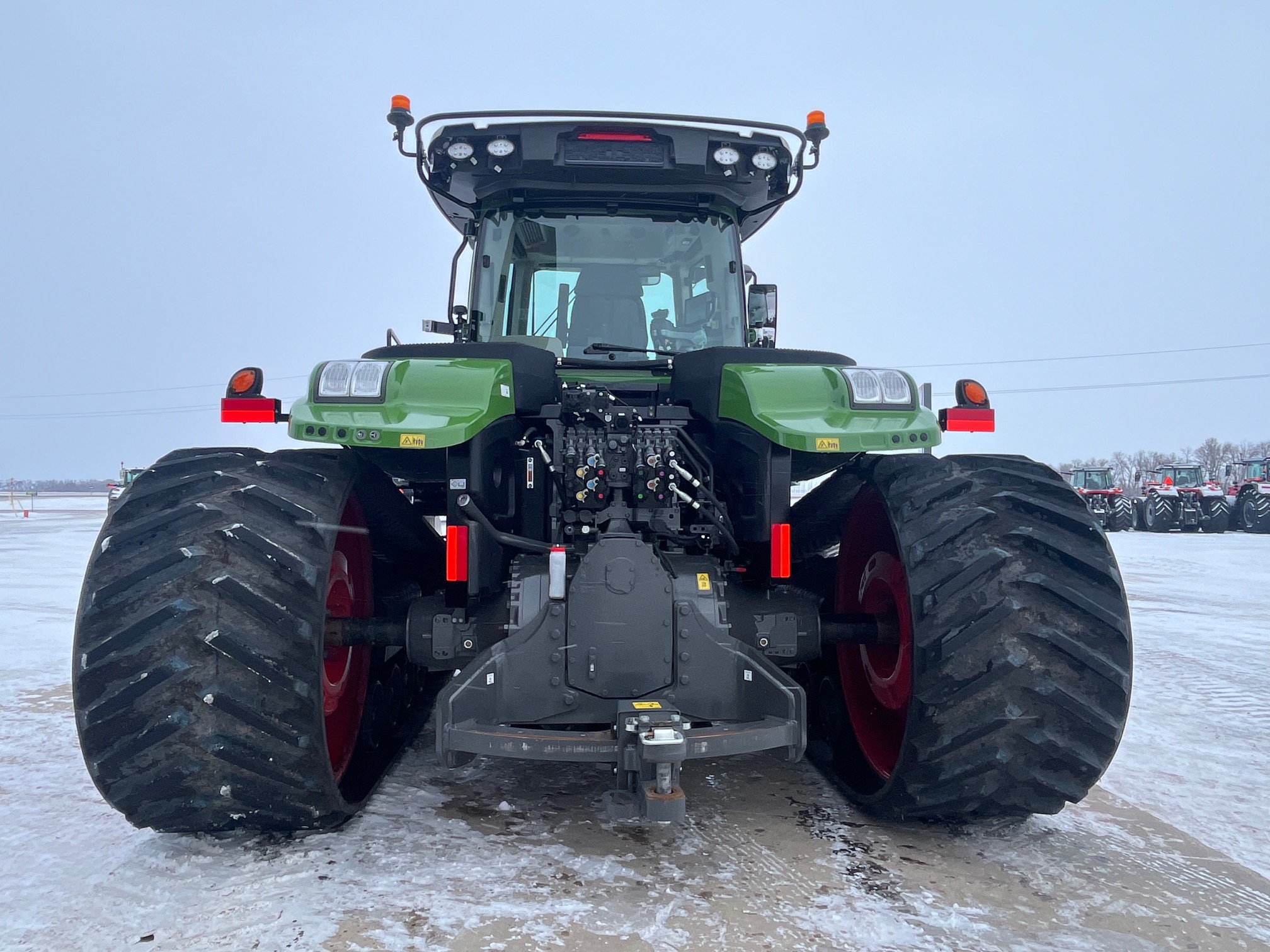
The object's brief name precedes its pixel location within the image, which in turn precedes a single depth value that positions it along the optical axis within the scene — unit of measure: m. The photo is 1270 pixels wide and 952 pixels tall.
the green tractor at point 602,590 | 2.53
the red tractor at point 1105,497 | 28.53
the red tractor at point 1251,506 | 25.20
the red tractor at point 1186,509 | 26.34
